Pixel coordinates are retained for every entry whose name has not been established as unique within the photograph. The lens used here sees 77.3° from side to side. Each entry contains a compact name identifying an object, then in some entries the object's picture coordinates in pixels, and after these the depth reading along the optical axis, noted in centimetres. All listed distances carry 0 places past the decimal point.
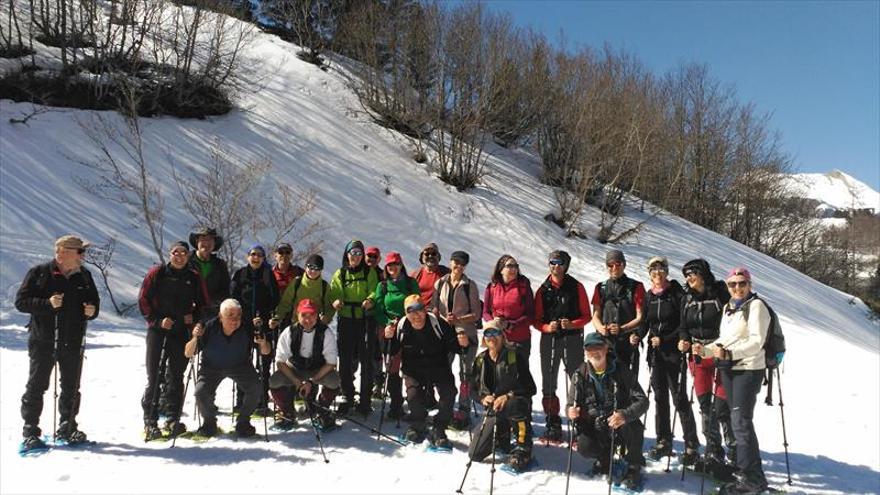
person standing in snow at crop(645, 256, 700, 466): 586
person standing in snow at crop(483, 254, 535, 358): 646
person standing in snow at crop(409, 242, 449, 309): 731
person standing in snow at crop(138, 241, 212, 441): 608
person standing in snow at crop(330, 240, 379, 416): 686
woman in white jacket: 519
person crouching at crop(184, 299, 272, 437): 609
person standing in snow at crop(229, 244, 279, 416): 670
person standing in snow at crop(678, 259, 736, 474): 562
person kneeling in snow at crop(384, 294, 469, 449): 623
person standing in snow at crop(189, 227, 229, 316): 652
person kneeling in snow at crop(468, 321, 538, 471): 557
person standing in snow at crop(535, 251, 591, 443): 638
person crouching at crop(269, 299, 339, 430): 634
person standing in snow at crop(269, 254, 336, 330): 684
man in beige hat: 554
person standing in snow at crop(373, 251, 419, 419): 673
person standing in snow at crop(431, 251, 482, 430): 674
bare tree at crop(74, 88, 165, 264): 1441
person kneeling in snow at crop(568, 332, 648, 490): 536
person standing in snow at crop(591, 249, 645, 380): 603
